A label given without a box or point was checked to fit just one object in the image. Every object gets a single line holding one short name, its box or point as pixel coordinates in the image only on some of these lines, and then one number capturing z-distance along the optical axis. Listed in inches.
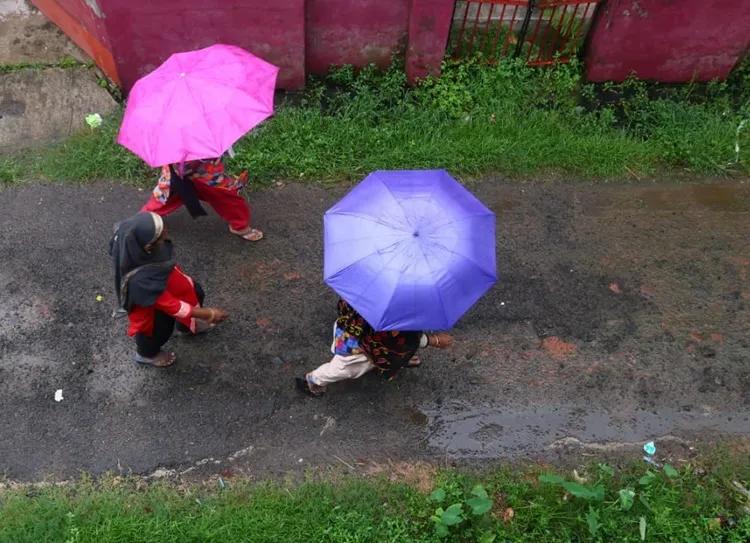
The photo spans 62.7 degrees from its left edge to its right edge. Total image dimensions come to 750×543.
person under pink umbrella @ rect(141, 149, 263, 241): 166.2
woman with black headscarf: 123.6
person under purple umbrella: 133.9
